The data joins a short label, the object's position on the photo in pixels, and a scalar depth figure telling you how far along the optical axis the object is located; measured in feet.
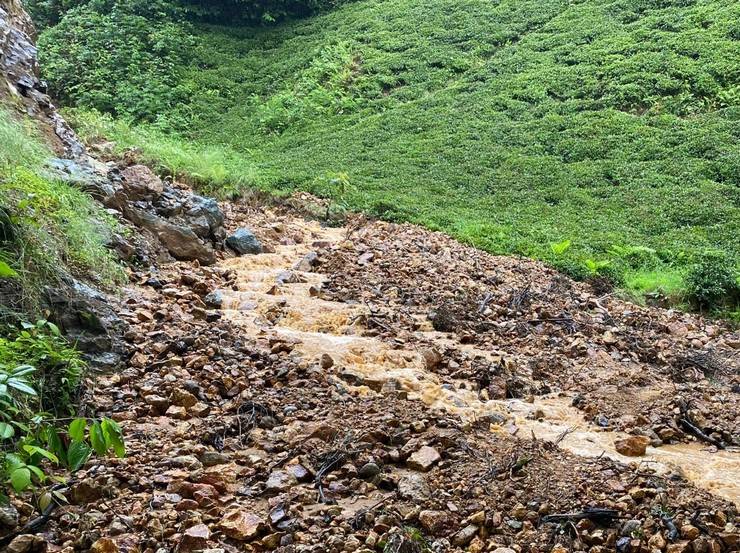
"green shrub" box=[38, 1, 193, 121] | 65.57
